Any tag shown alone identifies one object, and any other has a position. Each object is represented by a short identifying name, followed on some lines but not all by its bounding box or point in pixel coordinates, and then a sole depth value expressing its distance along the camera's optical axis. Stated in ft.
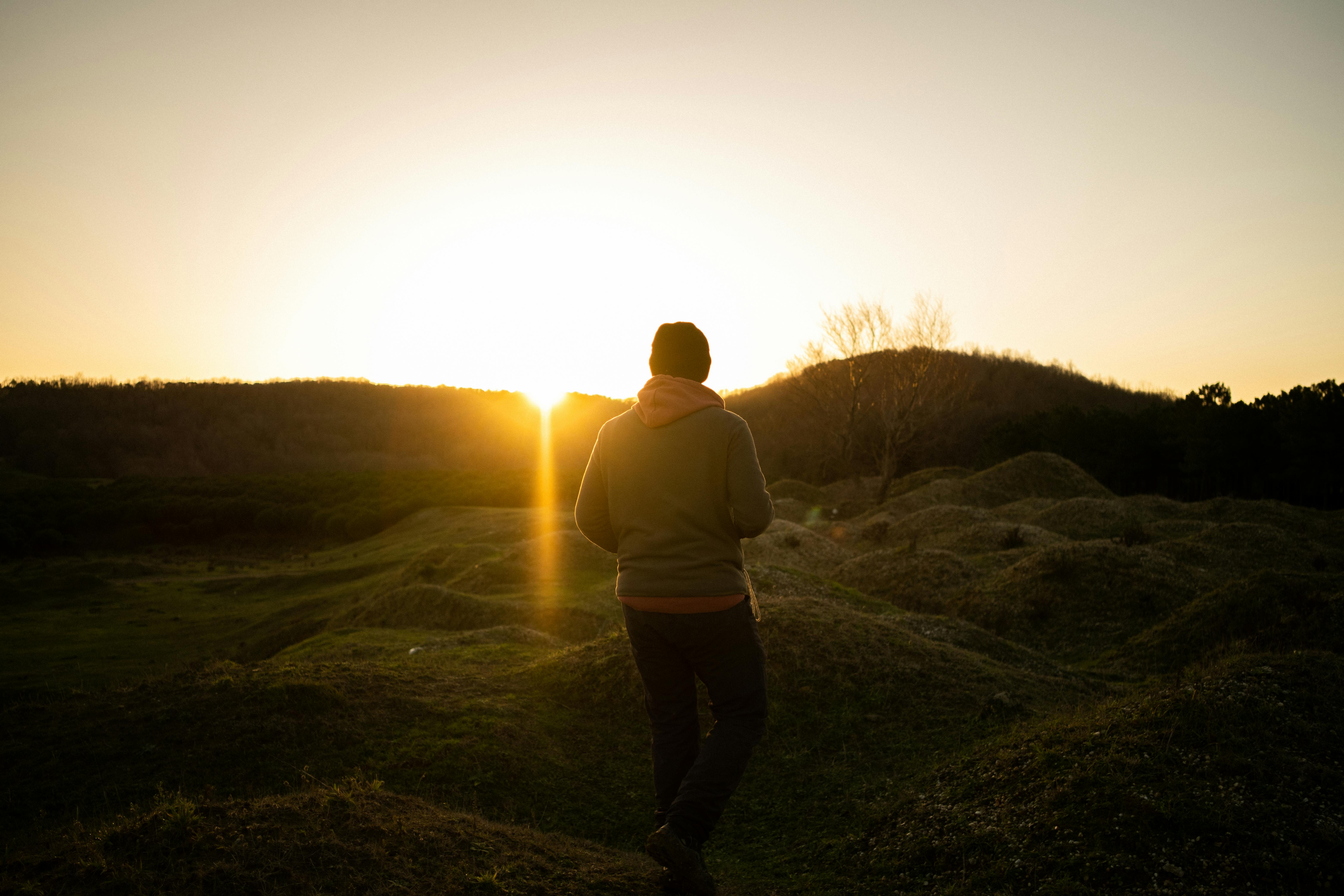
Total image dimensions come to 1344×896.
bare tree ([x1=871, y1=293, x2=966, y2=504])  96.89
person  9.30
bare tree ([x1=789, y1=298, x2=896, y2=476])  105.29
